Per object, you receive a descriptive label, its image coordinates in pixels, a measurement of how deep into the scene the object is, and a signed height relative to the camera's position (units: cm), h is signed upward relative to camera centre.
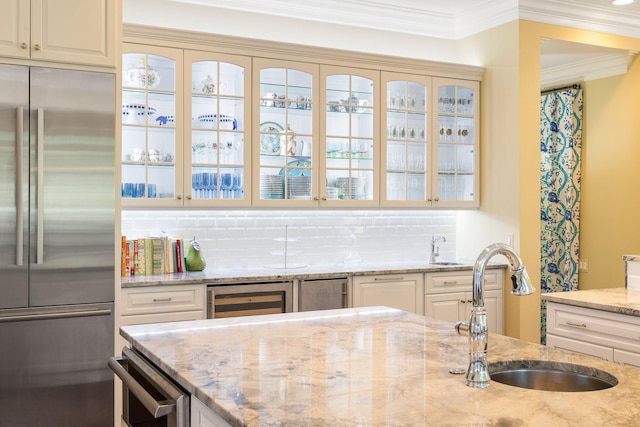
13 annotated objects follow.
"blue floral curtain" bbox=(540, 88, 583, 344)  627 +29
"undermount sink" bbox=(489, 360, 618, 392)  176 -44
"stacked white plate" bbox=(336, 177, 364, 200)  487 +23
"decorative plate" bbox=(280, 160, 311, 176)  467 +37
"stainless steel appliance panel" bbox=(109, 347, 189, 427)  165 -50
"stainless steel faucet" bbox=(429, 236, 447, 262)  530 -25
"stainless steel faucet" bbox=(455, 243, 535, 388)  159 -26
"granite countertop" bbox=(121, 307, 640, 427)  136 -41
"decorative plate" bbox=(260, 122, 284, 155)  459 +58
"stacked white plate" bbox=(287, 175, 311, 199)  467 +23
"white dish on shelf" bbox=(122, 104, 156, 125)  416 +68
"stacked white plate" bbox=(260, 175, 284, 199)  456 +22
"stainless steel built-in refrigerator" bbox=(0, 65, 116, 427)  326 -15
